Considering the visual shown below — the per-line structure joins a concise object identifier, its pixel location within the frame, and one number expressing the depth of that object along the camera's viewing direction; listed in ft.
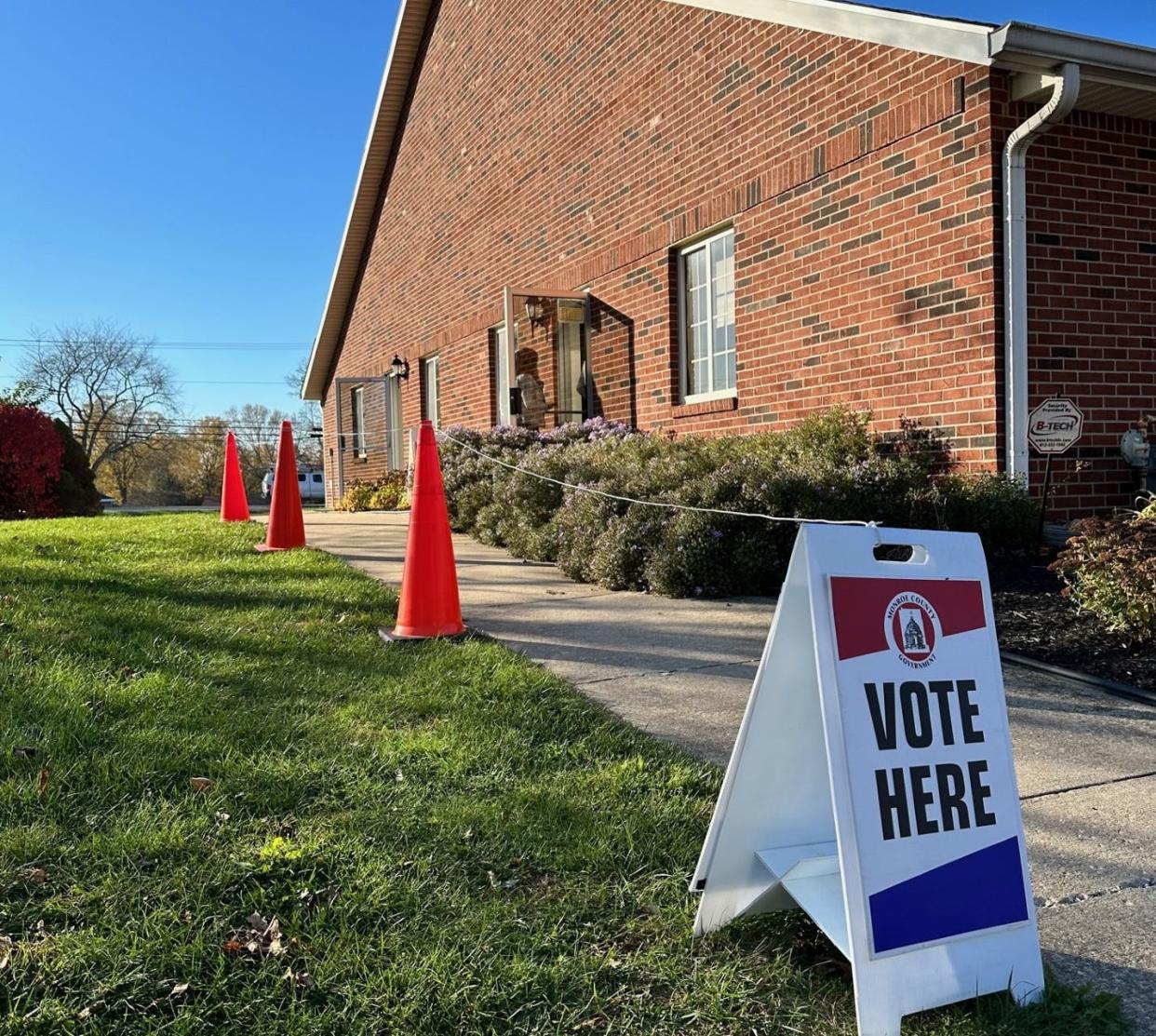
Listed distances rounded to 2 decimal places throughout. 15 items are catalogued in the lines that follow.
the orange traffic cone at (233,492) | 37.11
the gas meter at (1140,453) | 20.61
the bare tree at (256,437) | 232.32
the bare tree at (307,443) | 213.87
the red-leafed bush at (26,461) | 45.21
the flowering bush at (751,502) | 20.18
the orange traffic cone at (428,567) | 15.87
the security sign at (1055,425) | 20.26
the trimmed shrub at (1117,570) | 14.48
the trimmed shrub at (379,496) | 54.24
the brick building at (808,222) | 20.17
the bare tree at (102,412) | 182.19
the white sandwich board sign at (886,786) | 6.25
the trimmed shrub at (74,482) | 50.03
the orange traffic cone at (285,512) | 26.53
